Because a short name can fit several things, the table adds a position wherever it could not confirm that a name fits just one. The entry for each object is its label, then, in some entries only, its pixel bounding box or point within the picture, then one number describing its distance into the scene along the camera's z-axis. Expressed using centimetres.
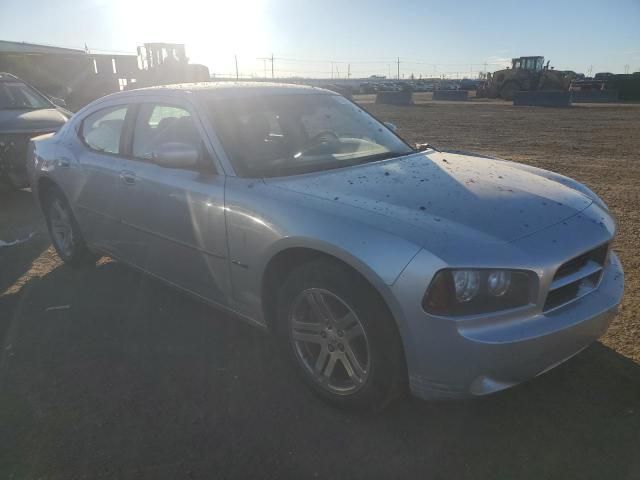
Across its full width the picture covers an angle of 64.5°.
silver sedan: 208
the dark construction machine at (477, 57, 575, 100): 3538
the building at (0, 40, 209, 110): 2158
